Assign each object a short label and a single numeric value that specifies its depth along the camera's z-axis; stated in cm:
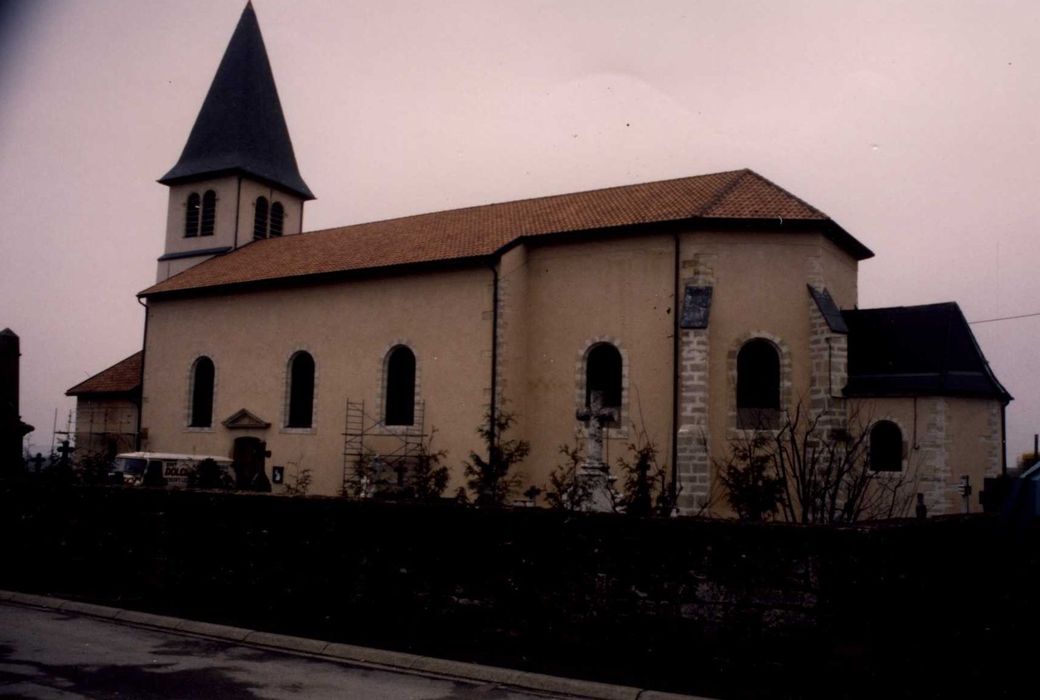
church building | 2006
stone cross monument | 1518
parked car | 2377
